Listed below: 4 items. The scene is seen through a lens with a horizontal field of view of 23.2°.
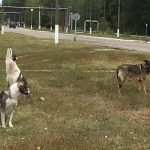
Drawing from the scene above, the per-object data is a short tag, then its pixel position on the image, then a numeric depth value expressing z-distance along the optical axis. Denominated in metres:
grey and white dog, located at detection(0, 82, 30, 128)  7.70
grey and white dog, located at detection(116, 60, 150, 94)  11.72
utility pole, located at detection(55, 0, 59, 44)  27.76
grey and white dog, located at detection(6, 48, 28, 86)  9.82
